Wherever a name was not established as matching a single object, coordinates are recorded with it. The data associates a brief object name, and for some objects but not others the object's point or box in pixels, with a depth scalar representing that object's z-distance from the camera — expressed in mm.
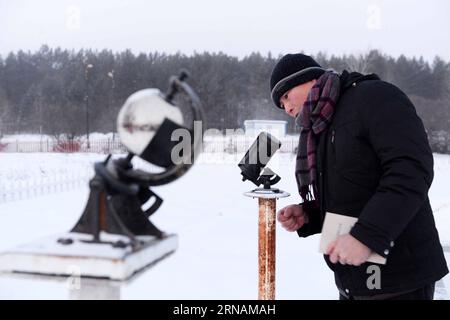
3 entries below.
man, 1612
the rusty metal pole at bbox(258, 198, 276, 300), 2730
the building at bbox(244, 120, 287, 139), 21656
